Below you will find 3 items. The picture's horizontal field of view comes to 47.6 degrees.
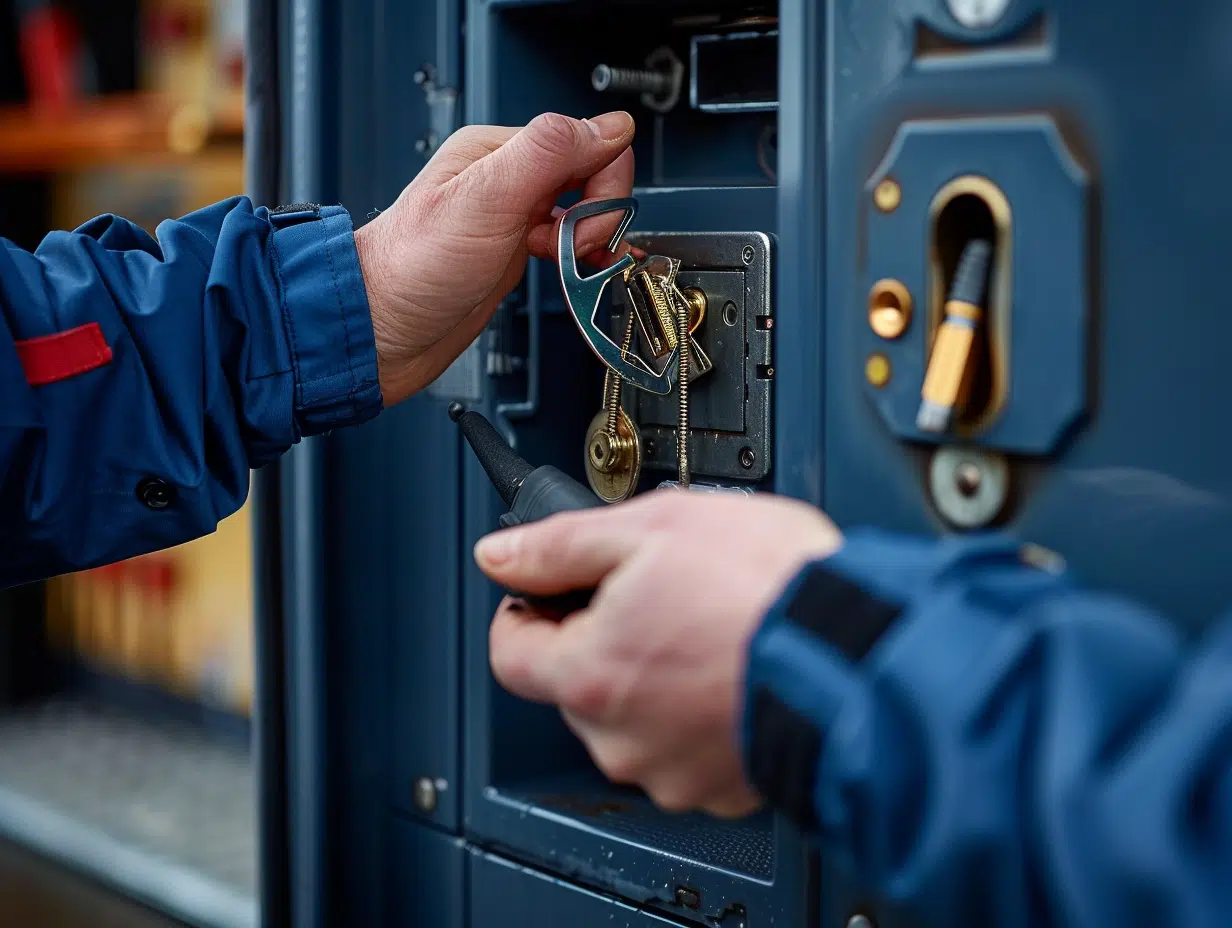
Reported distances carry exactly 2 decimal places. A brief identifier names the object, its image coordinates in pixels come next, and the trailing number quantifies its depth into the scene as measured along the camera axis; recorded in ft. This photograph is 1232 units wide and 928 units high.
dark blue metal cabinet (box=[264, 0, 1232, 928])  2.59
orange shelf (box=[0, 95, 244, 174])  8.80
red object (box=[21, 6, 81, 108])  10.28
